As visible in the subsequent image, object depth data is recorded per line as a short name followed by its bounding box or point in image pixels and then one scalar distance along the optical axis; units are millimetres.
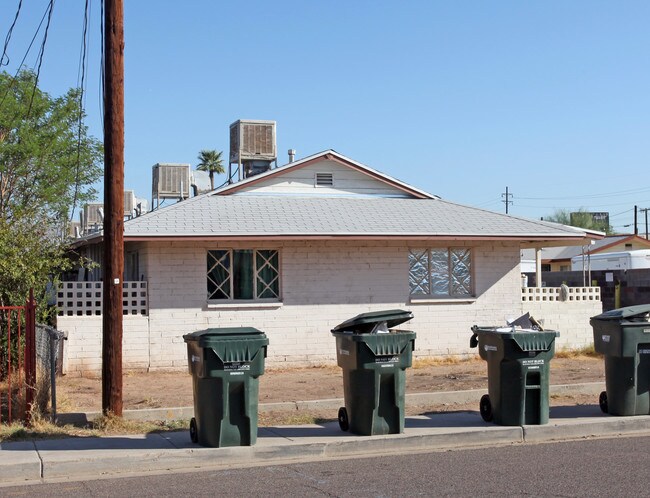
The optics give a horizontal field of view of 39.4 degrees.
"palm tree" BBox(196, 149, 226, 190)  57125
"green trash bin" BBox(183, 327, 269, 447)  9461
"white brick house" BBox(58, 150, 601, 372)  16688
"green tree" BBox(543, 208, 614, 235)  73438
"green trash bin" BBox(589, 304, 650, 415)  11219
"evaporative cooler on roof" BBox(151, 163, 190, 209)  23250
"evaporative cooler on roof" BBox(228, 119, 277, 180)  20875
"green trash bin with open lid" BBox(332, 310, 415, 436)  10055
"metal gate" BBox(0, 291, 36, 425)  10570
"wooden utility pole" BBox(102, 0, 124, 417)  11031
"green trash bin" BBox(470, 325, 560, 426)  10578
